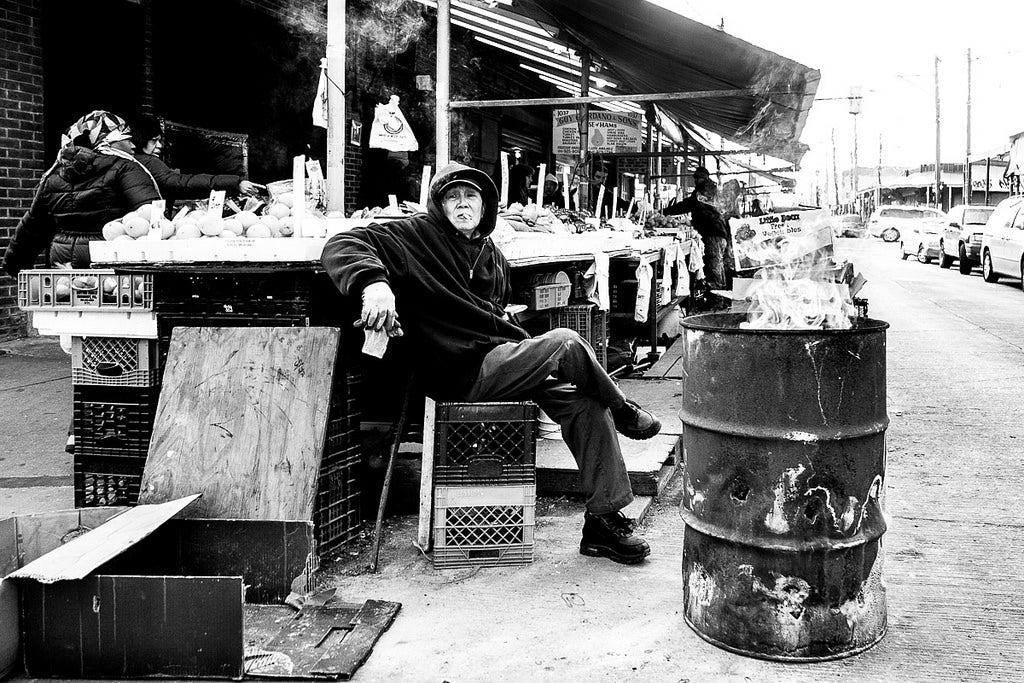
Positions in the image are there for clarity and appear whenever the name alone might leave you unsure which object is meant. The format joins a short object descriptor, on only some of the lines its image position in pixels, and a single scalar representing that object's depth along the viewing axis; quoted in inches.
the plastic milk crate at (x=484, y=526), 144.6
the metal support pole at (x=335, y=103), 188.9
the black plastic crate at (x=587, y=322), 246.4
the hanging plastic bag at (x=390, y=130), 300.5
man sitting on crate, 145.6
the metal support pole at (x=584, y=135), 380.2
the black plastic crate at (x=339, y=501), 142.5
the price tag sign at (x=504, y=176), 244.7
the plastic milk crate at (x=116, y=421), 161.0
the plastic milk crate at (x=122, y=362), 161.2
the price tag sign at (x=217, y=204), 160.4
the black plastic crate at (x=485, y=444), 144.4
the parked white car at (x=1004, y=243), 732.7
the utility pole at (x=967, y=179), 1508.4
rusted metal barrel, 110.4
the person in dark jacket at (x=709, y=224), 473.7
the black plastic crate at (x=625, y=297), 354.6
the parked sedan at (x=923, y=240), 1095.0
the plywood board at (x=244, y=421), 137.7
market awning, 289.7
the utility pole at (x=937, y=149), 1701.5
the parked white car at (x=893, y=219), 1824.6
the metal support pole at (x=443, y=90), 323.6
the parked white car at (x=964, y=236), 893.2
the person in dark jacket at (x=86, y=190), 200.5
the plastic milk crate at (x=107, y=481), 161.0
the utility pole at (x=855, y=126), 1415.1
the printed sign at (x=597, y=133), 490.6
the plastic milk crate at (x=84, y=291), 157.6
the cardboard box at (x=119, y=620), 106.5
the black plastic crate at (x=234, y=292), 150.1
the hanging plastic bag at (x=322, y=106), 192.2
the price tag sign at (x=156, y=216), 161.2
